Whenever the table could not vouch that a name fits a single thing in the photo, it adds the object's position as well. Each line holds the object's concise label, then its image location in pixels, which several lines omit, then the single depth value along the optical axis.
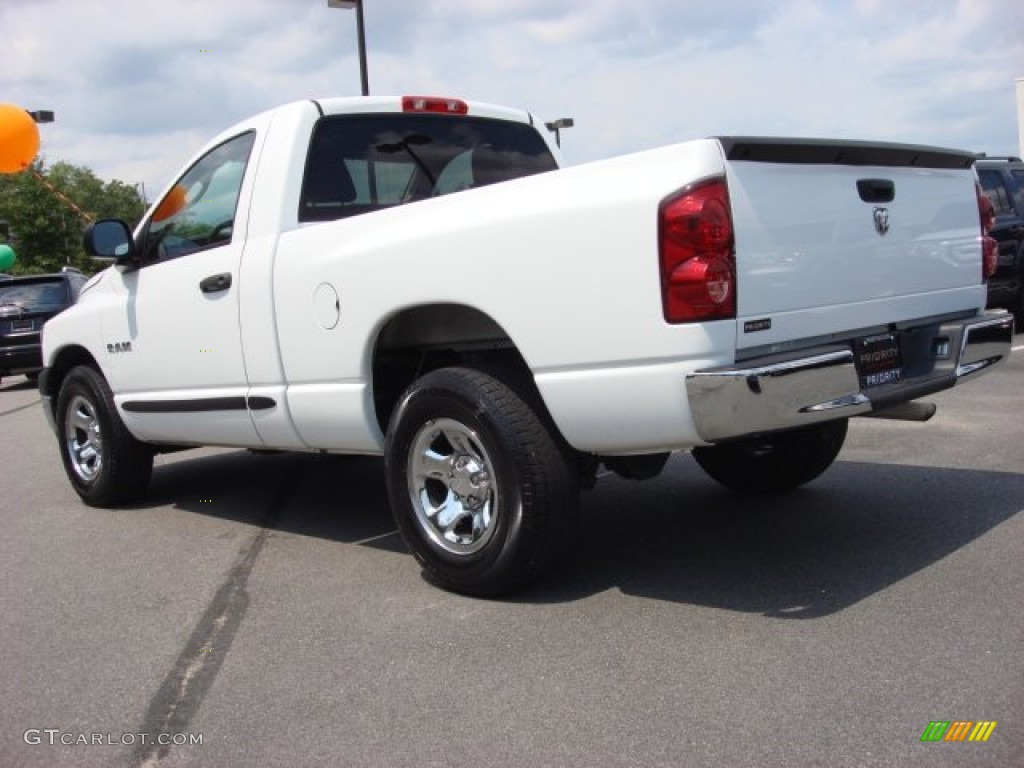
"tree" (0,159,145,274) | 53.91
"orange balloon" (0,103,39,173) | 13.38
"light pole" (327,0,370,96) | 16.05
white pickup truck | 3.32
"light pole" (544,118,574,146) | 20.81
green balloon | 24.20
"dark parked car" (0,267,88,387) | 15.41
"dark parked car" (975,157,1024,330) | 11.99
